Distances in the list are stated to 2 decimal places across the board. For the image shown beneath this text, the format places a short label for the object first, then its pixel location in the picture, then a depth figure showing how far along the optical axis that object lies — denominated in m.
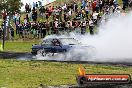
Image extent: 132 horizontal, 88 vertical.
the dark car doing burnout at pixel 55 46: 21.53
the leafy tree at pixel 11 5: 50.75
